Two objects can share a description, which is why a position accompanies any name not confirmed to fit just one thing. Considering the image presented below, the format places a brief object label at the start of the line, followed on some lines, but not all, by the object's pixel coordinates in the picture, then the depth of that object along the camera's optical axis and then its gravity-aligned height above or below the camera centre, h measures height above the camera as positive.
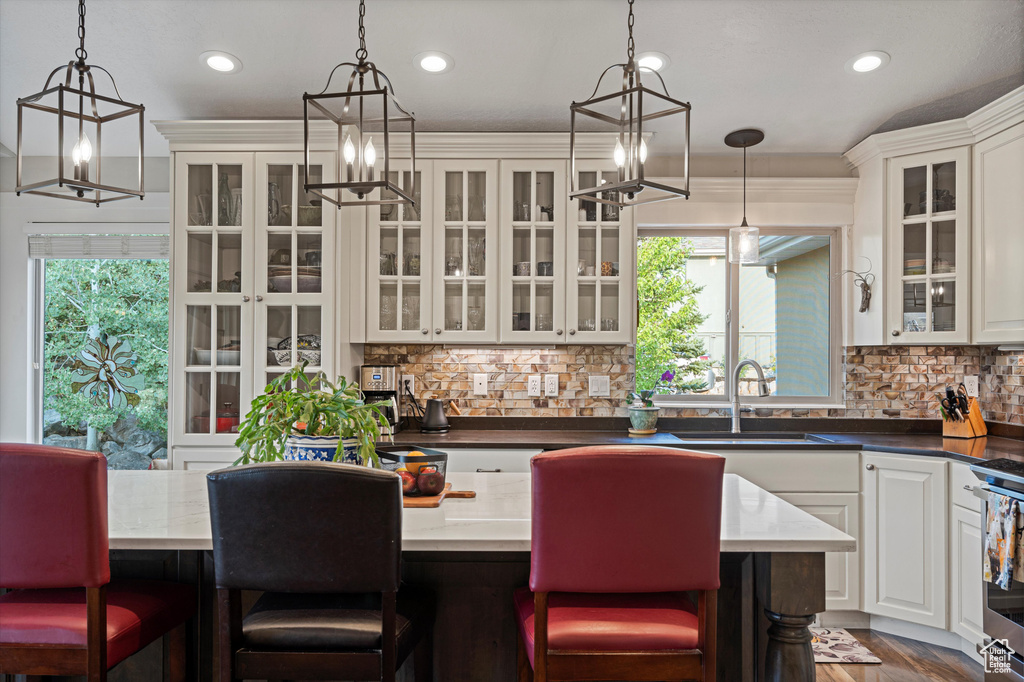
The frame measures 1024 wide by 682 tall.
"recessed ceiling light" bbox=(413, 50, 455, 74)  2.74 +1.24
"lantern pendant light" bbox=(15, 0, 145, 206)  1.50 +0.48
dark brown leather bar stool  1.20 -0.42
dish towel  2.25 -0.71
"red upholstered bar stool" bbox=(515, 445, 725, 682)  1.22 -0.40
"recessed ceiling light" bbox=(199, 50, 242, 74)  2.73 +1.23
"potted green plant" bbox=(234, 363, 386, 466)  1.63 -0.22
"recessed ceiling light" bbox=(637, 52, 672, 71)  2.71 +1.24
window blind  3.66 +0.55
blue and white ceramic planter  1.62 -0.27
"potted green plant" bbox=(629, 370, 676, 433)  3.37 -0.37
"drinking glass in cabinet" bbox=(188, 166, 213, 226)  3.21 +0.72
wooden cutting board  1.67 -0.43
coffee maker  3.30 -0.21
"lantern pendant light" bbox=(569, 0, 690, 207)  1.41 +0.45
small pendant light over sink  3.18 +0.50
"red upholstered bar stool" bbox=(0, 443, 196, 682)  1.28 -0.45
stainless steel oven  2.27 -0.96
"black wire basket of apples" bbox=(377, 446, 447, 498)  1.77 -0.36
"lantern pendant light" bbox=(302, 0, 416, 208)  1.45 +0.45
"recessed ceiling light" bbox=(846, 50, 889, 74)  2.67 +1.22
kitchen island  1.39 -0.53
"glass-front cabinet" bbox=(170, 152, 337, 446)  3.17 +0.31
